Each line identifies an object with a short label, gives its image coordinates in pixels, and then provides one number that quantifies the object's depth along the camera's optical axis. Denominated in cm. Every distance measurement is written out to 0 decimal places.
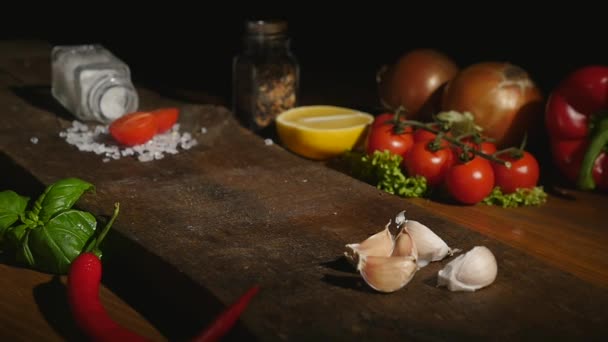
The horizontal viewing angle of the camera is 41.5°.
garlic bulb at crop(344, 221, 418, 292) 107
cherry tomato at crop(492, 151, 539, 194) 161
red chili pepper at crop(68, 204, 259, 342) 97
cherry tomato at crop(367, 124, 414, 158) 171
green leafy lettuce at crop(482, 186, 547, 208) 160
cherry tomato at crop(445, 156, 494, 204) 154
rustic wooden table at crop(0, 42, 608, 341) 103
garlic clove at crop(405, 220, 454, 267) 117
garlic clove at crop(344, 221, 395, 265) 113
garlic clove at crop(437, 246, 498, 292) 109
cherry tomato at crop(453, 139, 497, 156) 165
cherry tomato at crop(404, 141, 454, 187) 162
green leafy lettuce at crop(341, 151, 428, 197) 161
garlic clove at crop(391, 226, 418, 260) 113
